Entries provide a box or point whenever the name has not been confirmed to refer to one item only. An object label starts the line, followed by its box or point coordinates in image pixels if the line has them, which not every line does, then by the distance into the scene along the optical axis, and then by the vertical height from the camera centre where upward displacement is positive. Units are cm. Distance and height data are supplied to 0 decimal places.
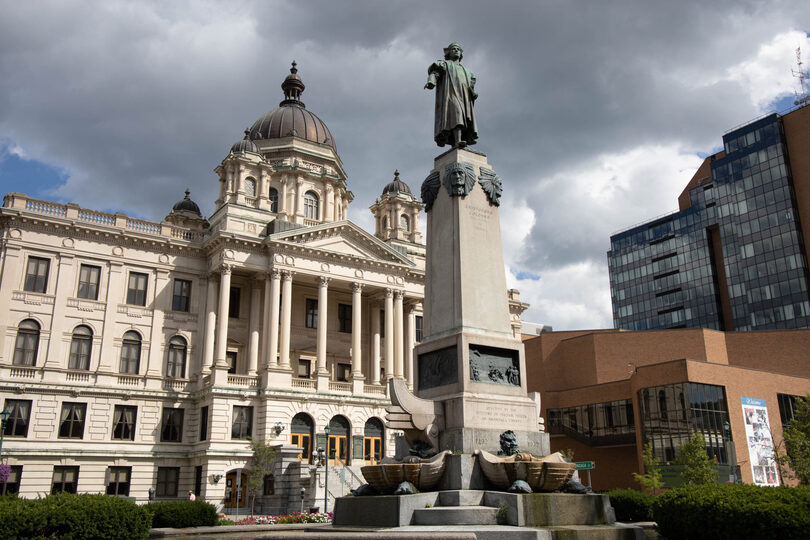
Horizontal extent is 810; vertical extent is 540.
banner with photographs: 5066 +170
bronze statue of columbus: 1706 +880
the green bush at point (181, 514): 1989 -126
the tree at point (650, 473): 3676 -44
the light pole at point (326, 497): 3774 -153
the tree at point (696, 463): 3391 +10
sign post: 3326 +5
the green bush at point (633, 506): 1918 -111
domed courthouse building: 4512 +901
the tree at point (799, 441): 3675 +128
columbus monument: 1409 +324
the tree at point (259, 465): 4162 +25
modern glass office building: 8988 +3056
